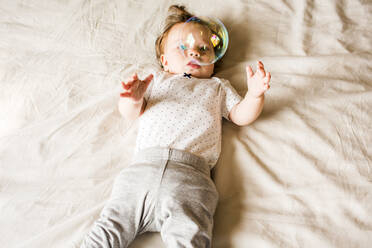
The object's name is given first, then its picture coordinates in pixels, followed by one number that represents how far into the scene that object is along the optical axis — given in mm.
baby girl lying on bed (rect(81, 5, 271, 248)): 815
